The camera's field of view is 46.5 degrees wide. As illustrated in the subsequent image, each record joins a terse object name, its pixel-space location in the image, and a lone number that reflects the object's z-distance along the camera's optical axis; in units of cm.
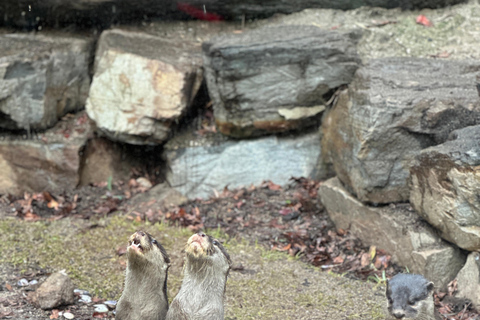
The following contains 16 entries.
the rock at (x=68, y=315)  408
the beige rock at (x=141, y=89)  689
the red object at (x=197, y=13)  745
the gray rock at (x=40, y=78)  689
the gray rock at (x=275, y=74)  643
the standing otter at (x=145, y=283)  346
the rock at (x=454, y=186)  436
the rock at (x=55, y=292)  414
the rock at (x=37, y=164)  706
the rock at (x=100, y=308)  427
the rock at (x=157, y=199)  671
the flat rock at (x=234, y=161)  698
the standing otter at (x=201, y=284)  340
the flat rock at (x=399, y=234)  487
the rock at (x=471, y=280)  455
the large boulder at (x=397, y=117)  506
